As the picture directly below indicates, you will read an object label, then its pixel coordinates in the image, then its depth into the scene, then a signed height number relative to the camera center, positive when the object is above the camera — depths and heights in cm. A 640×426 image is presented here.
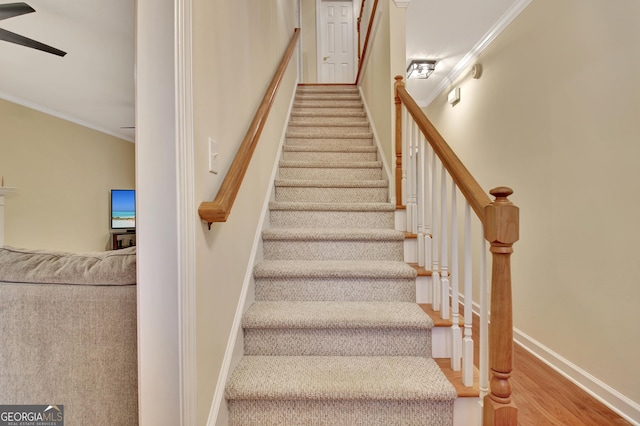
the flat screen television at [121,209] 482 -1
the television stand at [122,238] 485 -51
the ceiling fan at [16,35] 172 +116
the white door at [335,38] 548 +313
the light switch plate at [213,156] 105 +19
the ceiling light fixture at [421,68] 323 +155
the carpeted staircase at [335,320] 114 -52
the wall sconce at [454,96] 326 +124
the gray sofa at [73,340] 98 -43
